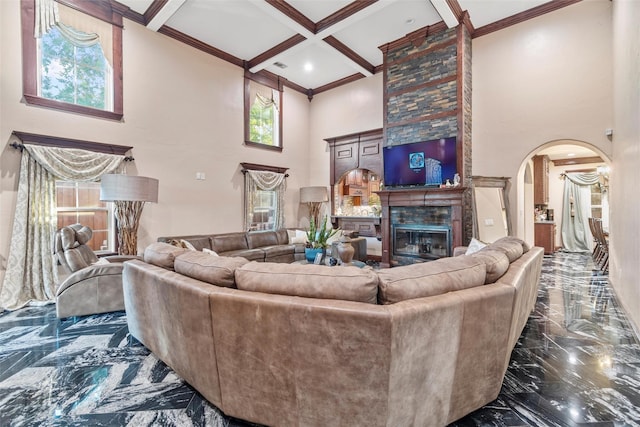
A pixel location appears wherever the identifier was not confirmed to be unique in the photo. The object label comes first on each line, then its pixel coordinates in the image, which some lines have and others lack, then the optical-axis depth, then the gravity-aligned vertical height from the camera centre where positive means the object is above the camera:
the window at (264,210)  6.63 +0.05
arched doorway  4.99 +0.76
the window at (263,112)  6.39 +2.26
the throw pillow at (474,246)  3.02 -0.36
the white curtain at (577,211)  7.70 -0.02
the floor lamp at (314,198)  6.93 +0.33
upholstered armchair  3.04 -0.73
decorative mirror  4.99 +0.01
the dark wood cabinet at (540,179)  7.46 +0.79
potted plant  4.18 -0.45
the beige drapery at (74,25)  3.78 +2.57
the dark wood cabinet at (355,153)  6.66 +1.36
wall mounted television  5.21 +0.89
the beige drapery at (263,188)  6.26 +0.54
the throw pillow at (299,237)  5.88 -0.51
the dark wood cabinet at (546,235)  7.06 -0.59
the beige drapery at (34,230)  3.60 -0.19
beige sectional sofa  1.29 -0.59
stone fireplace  5.06 +1.58
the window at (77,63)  3.78 +2.09
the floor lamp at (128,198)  3.56 +0.19
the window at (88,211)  4.12 +0.04
